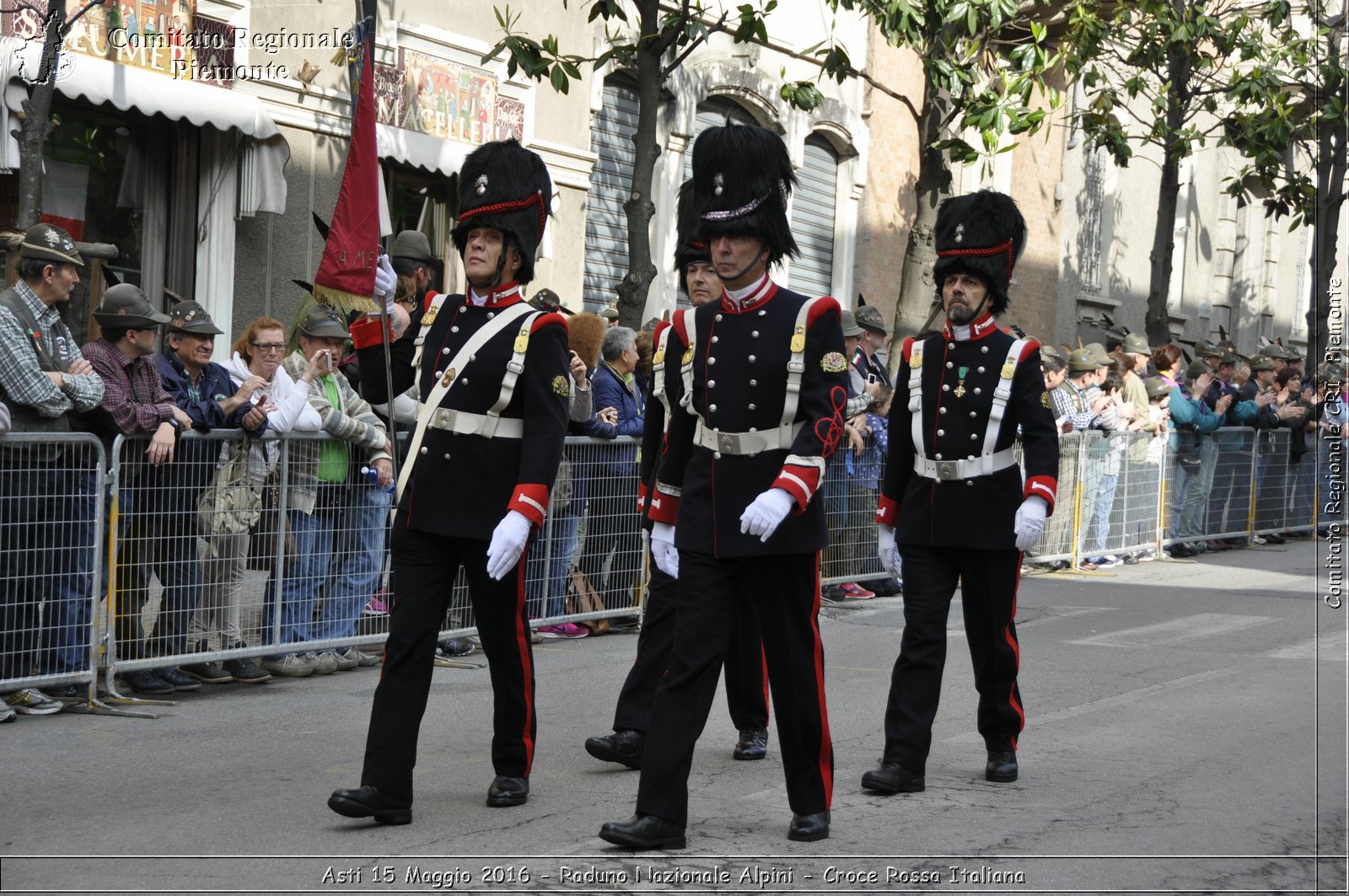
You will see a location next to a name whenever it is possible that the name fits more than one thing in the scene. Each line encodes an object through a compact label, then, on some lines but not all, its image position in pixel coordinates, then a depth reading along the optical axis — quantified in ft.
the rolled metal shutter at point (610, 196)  59.88
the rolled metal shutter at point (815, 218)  71.97
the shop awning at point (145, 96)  37.11
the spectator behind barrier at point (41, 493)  25.16
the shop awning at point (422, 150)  48.14
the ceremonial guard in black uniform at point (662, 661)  22.33
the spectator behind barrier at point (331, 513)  29.40
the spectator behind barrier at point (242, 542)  28.14
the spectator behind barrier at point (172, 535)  27.02
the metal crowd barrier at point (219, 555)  25.50
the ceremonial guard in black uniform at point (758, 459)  19.15
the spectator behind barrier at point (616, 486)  34.94
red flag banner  22.43
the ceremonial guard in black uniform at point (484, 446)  19.74
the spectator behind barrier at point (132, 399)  26.68
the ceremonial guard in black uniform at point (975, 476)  22.95
